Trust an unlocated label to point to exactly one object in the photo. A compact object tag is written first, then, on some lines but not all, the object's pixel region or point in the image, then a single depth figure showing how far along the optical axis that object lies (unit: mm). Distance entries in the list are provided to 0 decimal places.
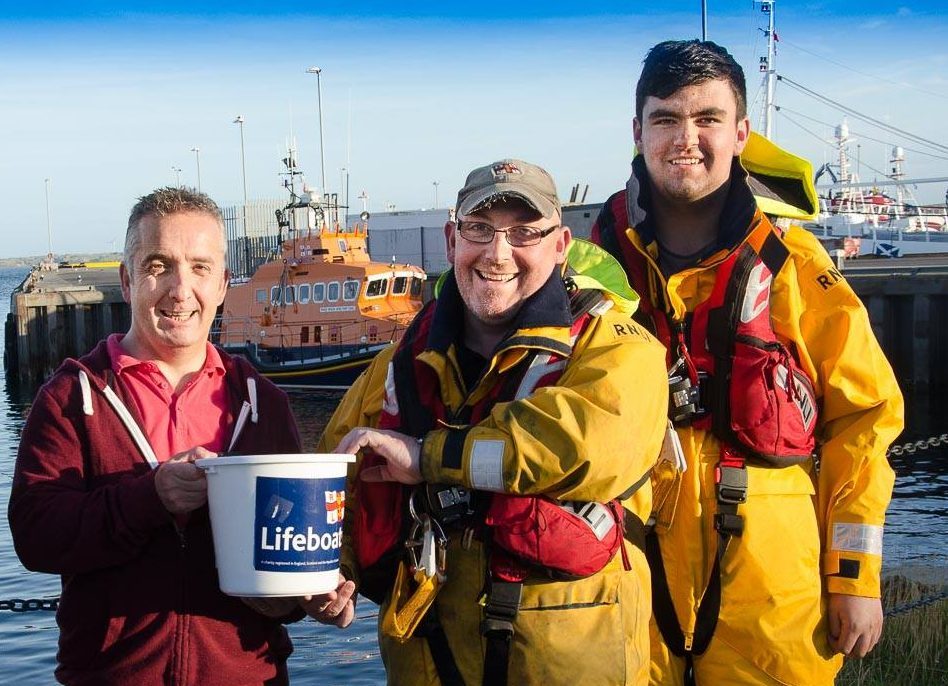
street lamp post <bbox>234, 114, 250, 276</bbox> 46734
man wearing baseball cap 2447
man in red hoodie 2465
